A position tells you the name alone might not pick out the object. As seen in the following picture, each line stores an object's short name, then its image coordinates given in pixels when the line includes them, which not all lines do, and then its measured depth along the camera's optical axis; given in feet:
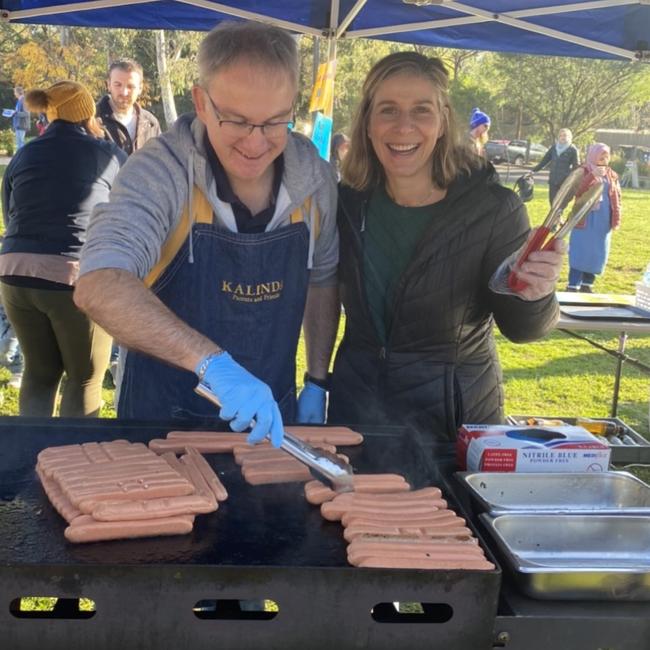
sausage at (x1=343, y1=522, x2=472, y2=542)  5.94
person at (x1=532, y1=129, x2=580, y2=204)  49.34
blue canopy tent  14.87
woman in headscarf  31.35
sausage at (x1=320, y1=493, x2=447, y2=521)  6.31
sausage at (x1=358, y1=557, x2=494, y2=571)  5.36
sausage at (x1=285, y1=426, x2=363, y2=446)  7.86
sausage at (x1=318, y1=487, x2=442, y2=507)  6.48
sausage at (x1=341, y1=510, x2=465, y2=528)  6.13
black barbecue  5.15
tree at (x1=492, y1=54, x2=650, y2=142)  113.09
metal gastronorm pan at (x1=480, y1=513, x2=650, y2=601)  5.59
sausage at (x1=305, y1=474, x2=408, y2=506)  6.63
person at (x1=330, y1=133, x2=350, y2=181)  34.58
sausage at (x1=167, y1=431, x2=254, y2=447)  7.63
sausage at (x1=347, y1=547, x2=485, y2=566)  5.47
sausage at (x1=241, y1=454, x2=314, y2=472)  7.15
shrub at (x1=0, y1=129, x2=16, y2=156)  95.50
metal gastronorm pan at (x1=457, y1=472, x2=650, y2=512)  7.29
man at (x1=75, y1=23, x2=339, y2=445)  6.97
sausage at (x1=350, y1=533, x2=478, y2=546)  5.80
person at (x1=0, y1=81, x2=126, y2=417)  14.62
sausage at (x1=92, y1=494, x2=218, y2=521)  5.77
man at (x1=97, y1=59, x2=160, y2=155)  21.04
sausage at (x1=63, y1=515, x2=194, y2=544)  5.61
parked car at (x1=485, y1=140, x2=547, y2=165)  106.01
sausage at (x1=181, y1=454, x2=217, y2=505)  6.46
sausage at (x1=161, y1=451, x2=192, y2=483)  6.79
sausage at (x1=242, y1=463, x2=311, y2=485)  7.00
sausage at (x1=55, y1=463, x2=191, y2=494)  6.12
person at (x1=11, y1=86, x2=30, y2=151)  68.03
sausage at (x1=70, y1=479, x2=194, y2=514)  5.88
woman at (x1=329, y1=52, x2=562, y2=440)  9.25
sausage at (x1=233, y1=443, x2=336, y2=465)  7.36
